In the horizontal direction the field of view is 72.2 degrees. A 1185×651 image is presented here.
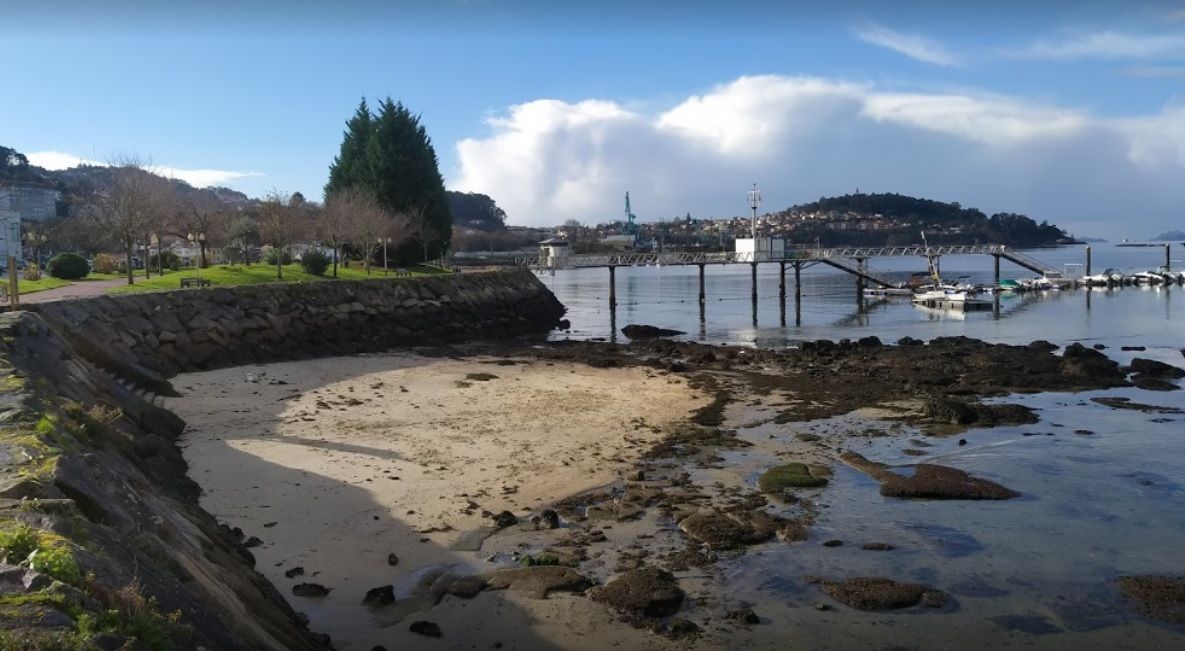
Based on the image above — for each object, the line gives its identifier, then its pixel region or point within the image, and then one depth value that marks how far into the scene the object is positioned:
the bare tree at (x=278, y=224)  42.31
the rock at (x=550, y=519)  11.93
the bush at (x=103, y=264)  38.19
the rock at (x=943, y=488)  13.85
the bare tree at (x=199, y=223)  42.84
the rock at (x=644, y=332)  43.16
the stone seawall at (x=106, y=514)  4.10
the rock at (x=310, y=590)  9.25
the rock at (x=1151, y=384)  25.17
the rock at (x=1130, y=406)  21.69
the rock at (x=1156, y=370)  27.59
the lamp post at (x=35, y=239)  53.80
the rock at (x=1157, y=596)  9.40
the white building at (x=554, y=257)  67.04
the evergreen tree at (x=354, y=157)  57.46
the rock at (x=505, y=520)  11.89
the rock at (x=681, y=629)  8.66
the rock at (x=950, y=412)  20.08
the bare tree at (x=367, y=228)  45.66
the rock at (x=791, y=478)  14.15
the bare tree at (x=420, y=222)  53.16
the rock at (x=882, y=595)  9.55
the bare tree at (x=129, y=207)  33.12
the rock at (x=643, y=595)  9.18
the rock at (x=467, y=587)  9.45
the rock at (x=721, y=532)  11.37
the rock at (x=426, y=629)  8.50
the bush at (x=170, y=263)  44.31
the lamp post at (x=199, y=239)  41.88
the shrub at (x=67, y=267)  33.06
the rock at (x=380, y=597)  9.15
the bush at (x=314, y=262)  41.94
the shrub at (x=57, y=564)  4.25
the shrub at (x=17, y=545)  4.38
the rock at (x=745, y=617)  9.04
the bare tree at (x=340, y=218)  46.28
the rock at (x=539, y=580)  9.64
